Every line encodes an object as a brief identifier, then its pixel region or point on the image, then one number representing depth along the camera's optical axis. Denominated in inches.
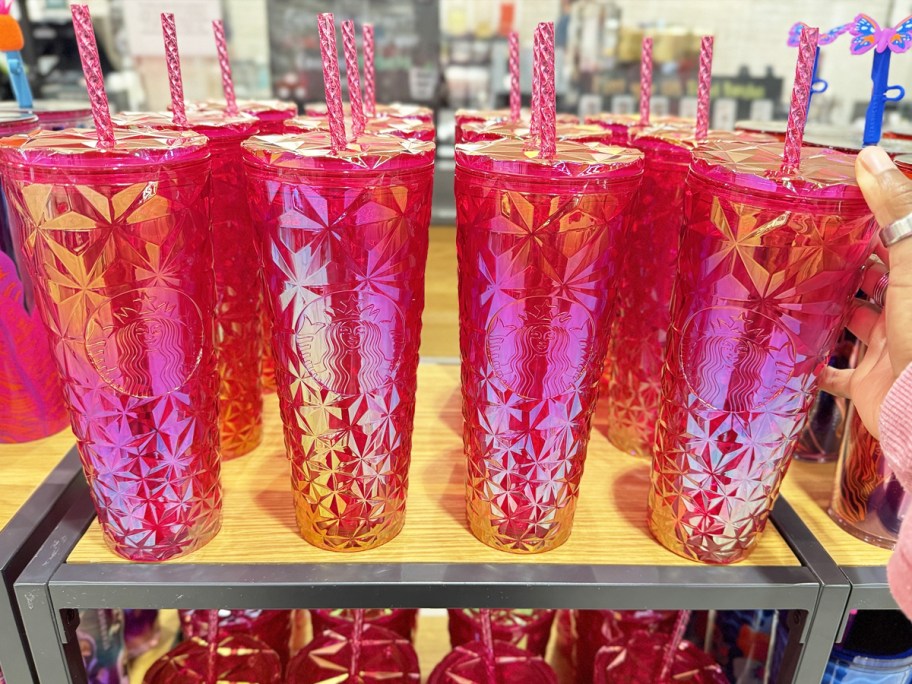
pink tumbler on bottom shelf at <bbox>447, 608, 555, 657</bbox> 39.3
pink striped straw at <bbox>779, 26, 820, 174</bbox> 22.5
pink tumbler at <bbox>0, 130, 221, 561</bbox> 21.5
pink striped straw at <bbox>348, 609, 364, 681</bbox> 34.9
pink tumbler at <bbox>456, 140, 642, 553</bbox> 22.3
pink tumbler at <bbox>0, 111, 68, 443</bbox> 31.3
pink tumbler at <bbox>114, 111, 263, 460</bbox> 29.2
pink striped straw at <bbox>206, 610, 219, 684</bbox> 33.1
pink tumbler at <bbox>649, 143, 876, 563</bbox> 22.1
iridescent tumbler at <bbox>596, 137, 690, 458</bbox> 30.2
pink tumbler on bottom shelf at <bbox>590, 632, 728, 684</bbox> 35.4
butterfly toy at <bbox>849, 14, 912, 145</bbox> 25.5
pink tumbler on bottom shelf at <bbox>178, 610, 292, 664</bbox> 38.2
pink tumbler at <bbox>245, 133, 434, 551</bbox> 22.1
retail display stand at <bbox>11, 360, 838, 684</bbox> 26.1
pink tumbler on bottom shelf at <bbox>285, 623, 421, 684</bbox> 34.7
